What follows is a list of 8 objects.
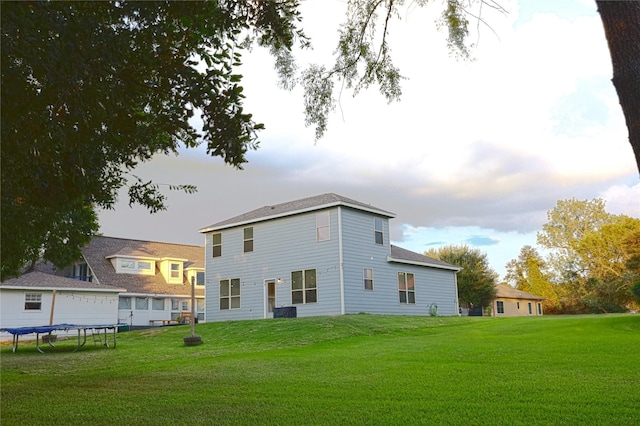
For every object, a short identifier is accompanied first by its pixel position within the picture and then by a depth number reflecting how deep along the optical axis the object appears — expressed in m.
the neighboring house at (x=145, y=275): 33.69
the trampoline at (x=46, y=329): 15.24
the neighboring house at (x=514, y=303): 42.91
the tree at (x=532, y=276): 48.12
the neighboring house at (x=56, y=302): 27.14
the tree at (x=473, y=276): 37.41
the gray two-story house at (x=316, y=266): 23.28
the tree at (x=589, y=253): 39.94
